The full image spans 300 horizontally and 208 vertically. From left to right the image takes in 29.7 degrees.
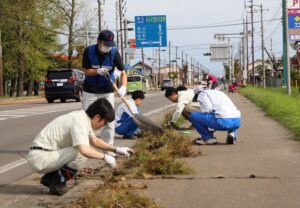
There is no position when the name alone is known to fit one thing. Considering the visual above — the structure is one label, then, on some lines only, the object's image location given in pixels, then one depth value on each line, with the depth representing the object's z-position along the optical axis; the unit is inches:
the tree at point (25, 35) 1972.2
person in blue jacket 317.1
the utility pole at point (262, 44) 2229.3
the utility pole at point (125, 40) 2641.2
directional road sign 1875.0
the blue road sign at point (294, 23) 1294.3
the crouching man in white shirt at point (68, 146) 227.0
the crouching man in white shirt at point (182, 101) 448.5
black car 1242.7
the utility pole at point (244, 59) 2589.1
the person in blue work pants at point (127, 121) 455.5
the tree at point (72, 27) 2309.3
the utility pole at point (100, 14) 2179.0
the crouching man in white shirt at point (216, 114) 382.0
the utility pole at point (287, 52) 1107.6
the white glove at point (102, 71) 310.1
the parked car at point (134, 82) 1958.7
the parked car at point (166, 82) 2809.1
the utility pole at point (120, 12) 2653.1
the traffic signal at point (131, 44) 2837.6
